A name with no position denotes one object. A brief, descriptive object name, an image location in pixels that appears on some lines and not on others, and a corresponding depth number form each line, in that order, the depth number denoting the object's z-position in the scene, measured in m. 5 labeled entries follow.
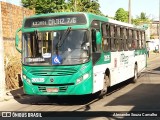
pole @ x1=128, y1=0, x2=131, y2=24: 37.67
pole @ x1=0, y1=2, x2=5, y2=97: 15.41
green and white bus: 12.42
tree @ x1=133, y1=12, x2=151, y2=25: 105.76
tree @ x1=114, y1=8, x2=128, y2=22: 112.06
